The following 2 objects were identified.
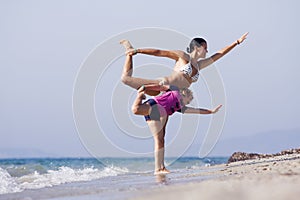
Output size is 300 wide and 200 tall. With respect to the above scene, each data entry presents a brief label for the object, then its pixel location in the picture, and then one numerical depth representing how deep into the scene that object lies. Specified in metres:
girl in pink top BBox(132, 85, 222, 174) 15.12
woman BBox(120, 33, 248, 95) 14.95
